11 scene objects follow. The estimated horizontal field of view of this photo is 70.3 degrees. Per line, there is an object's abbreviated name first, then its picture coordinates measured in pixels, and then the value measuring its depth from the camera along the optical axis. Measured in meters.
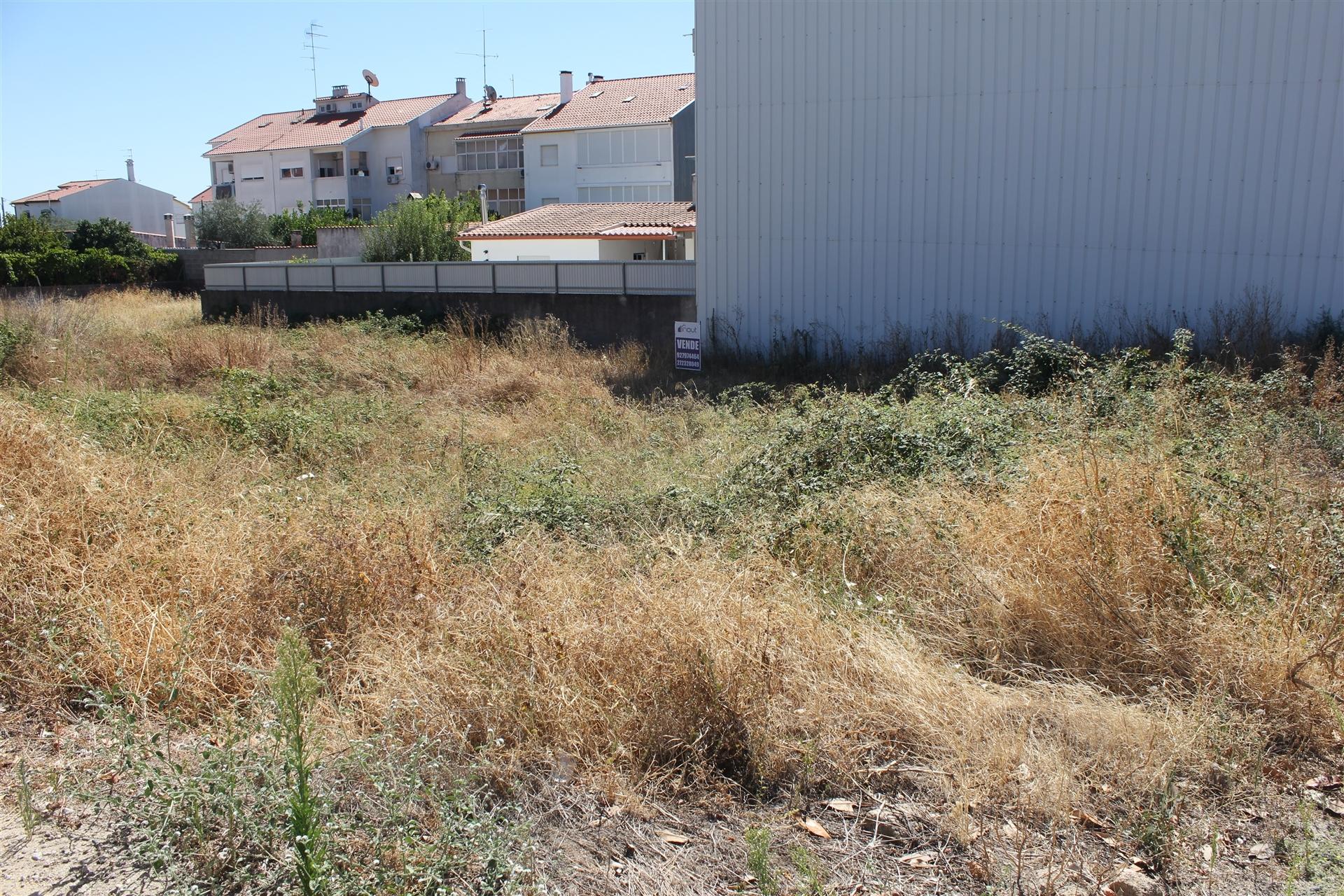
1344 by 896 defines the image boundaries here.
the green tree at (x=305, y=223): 43.94
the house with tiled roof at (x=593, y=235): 26.00
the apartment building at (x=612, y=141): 41.00
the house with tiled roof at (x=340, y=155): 50.34
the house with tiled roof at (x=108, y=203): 50.47
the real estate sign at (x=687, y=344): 14.24
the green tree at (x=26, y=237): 30.16
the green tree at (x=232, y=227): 42.31
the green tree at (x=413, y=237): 26.97
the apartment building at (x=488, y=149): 47.81
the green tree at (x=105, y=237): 34.12
